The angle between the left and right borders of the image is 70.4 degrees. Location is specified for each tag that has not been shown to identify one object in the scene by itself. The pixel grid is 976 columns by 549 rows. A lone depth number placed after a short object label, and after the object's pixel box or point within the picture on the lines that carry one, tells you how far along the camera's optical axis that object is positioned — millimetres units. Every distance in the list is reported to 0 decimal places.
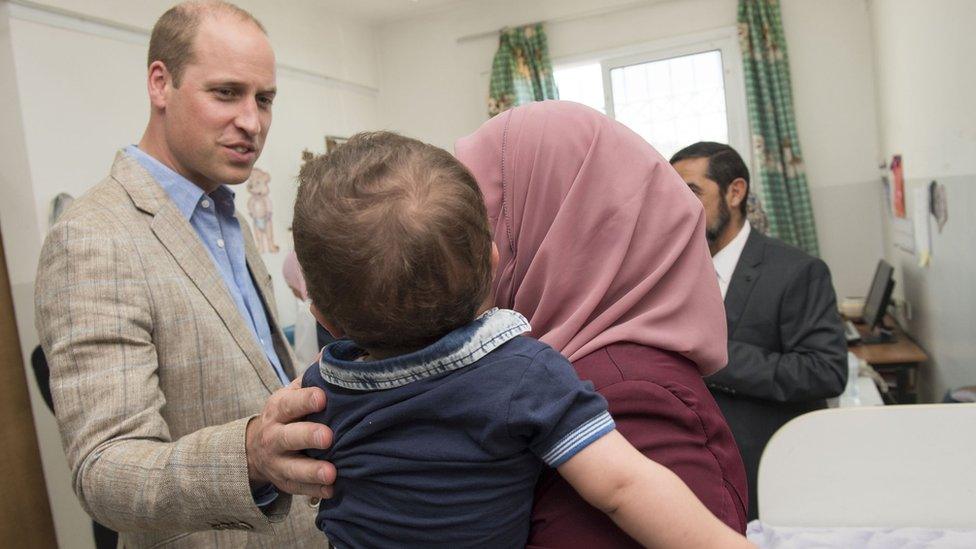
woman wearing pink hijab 754
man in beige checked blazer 956
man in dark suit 2098
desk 3586
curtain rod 5695
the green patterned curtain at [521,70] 5930
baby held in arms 689
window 5594
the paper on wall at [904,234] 3927
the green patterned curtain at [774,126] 5340
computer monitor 3945
